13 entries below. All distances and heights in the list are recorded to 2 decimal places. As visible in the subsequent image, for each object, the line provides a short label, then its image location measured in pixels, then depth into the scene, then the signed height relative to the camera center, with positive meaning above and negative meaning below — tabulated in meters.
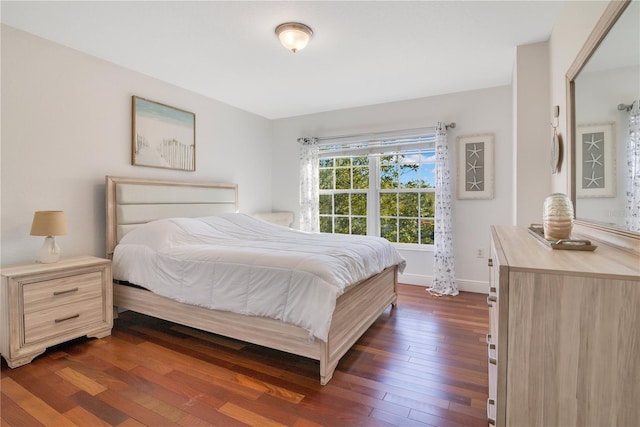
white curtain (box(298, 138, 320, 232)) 4.76 +0.41
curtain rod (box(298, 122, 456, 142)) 3.98 +1.08
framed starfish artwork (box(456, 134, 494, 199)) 3.74 +0.55
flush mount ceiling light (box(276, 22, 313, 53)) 2.34 +1.36
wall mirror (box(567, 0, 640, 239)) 1.13 +0.41
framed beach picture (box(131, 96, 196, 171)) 3.24 +0.84
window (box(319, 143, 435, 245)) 4.21 +0.26
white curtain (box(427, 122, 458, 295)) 3.83 -0.14
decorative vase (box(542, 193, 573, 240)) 1.30 -0.02
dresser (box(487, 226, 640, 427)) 0.81 -0.36
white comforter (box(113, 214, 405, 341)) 1.95 -0.40
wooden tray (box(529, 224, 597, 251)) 1.13 -0.12
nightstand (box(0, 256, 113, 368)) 2.10 -0.69
